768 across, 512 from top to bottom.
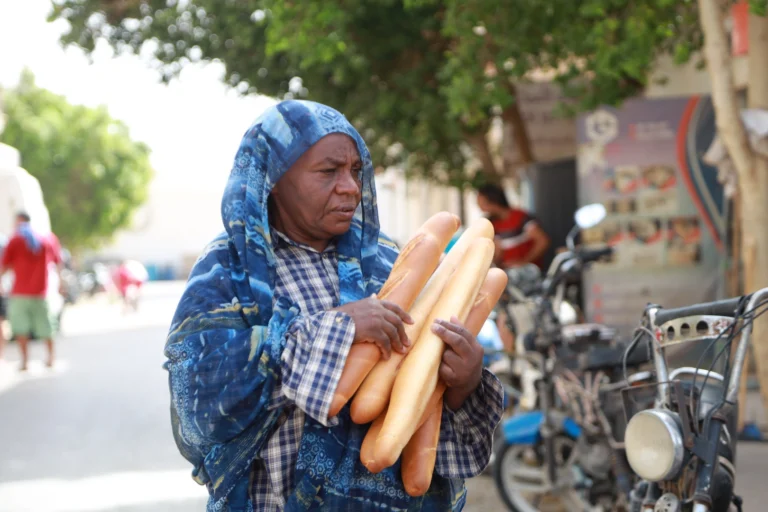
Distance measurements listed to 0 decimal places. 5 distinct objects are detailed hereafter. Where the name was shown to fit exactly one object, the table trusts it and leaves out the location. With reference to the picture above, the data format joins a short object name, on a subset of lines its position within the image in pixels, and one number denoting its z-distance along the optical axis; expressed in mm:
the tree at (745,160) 7004
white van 21547
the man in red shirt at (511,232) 9055
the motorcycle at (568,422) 5195
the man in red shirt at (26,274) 13703
